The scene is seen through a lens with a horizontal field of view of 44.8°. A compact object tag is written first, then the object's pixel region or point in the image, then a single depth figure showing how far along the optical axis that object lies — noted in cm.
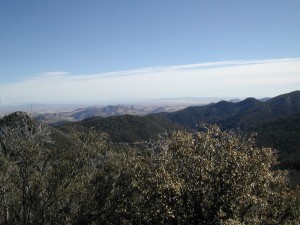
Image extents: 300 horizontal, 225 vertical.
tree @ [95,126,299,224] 1988
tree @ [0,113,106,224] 2483
